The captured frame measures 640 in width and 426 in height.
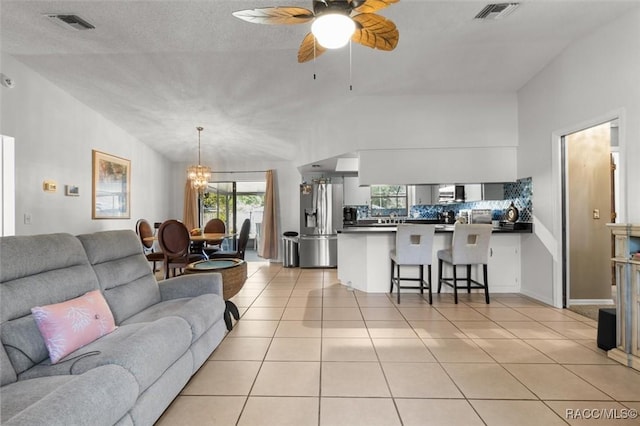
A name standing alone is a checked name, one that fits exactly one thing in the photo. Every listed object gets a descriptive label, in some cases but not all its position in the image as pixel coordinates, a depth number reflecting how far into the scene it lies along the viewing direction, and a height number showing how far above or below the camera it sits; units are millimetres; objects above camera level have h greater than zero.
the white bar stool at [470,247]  3805 -412
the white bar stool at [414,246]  3824 -400
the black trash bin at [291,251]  6633 -786
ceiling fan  1878 +1253
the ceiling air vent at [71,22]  2833 +1797
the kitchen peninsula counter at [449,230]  4067 -222
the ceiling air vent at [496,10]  2656 +1773
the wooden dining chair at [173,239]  4402 -348
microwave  4863 +317
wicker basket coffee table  2992 -581
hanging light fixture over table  5680 +711
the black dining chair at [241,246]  4758 -486
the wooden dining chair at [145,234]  5284 -334
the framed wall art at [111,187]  4996 +476
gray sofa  1145 -642
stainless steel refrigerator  6414 -211
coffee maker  6395 -25
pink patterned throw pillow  1531 -571
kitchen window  5465 +257
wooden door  3686 -23
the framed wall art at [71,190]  4363 +344
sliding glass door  7637 +352
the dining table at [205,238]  4781 -365
